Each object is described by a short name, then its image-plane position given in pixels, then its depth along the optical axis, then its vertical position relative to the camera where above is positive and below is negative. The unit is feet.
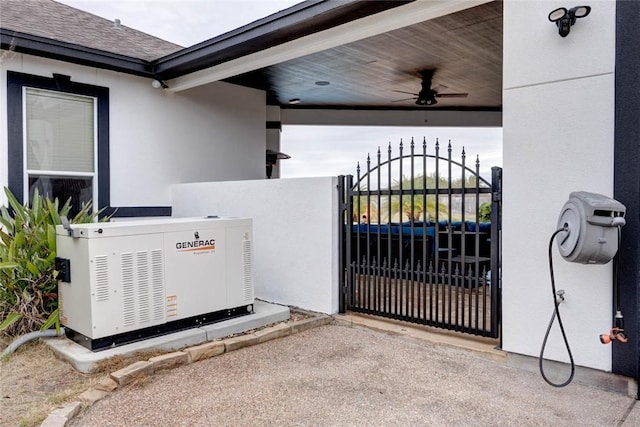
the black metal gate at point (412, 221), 12.75 -0.64
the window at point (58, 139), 16.79 +2.61
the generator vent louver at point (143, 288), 12.53 -2.40
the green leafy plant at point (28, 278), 13.29 -2.27
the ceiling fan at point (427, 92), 23.66 +6.25
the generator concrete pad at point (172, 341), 11.38 -3.92
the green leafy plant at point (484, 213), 15.81 -0.44
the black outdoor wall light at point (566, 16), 10.06 +4.24
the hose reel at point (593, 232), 9.12 -0.66
